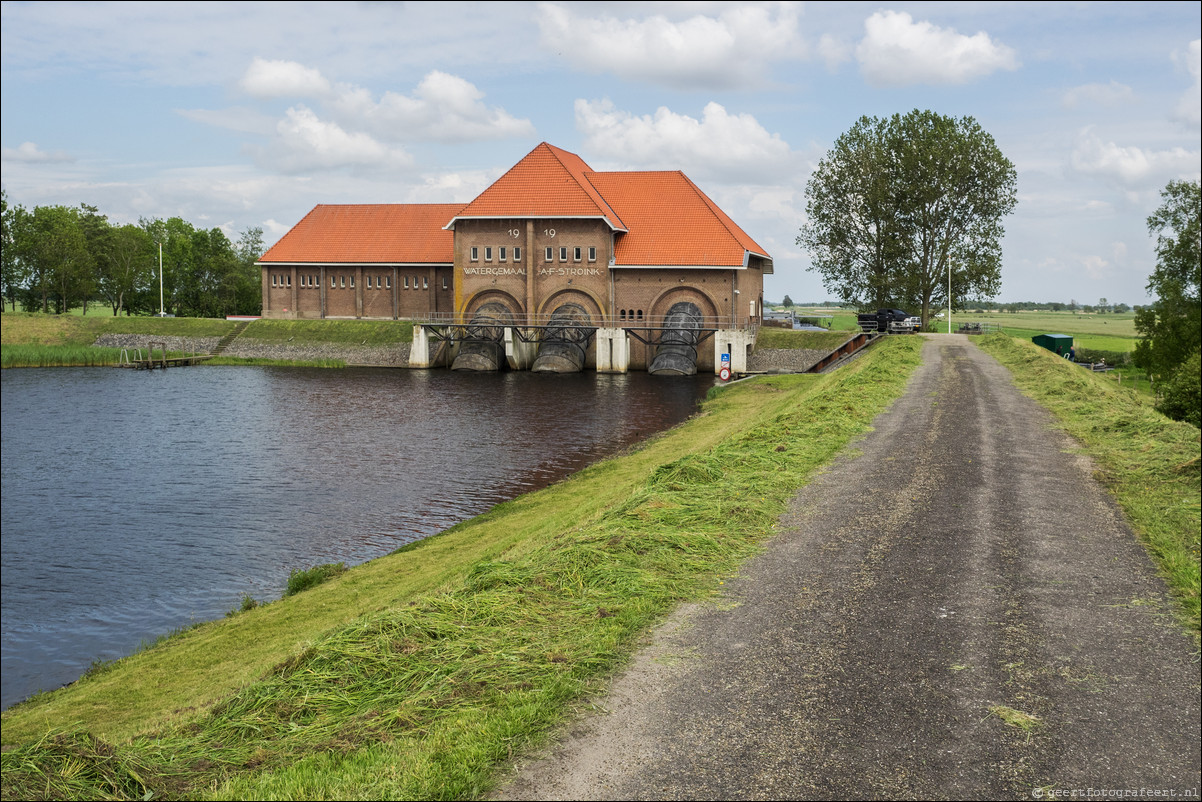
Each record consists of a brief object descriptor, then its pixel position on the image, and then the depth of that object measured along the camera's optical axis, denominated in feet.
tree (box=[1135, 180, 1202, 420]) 205.36
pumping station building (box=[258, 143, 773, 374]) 223.51
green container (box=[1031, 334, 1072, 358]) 207.82
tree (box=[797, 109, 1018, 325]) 233.76
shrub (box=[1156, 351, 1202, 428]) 142.72
